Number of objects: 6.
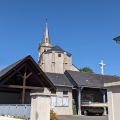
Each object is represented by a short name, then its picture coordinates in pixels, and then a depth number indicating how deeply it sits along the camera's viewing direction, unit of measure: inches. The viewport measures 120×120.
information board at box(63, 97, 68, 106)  888.3
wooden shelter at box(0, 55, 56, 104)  613.9
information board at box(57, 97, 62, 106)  874.1
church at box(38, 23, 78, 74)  2052.2
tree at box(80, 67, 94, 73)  2268.7
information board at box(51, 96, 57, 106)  863.8
